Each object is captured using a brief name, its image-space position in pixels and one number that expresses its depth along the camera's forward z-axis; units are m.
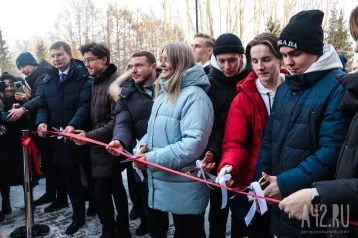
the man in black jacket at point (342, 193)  1.33
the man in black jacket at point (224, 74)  2.65
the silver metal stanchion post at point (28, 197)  3.46
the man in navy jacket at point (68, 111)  3.63
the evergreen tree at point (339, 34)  17.52
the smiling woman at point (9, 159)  4.18
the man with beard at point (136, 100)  3.00
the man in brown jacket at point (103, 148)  3.25
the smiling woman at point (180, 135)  2.29
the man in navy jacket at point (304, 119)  1.65
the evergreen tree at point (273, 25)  12.50
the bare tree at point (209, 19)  13.36
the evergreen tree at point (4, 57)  40.28
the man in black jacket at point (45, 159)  4.08
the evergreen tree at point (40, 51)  40.21
